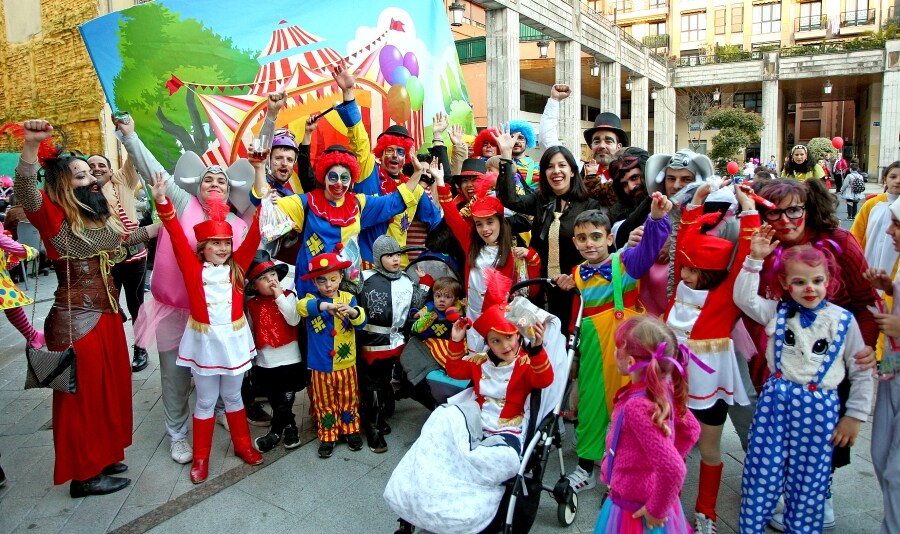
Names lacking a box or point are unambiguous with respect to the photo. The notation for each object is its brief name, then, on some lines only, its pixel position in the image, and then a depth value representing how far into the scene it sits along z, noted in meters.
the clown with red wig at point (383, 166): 4.62
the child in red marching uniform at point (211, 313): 3.61
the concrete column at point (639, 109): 29.56
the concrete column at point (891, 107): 31.61
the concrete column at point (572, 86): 19.00
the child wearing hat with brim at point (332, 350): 3.92
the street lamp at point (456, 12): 13.76
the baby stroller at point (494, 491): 2.56
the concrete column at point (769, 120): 33.91
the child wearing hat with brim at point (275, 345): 4.05
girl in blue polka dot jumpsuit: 2.58
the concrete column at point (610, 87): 24.22
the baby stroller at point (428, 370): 3.82
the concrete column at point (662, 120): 35.03
